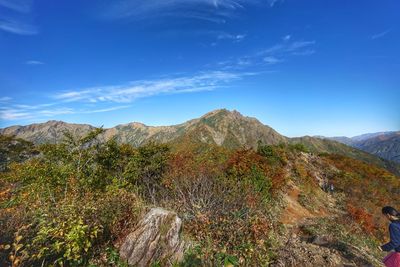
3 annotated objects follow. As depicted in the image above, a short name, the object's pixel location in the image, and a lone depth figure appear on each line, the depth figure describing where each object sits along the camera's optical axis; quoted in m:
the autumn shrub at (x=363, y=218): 17.85
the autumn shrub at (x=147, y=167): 12.28
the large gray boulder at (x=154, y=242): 6.09
